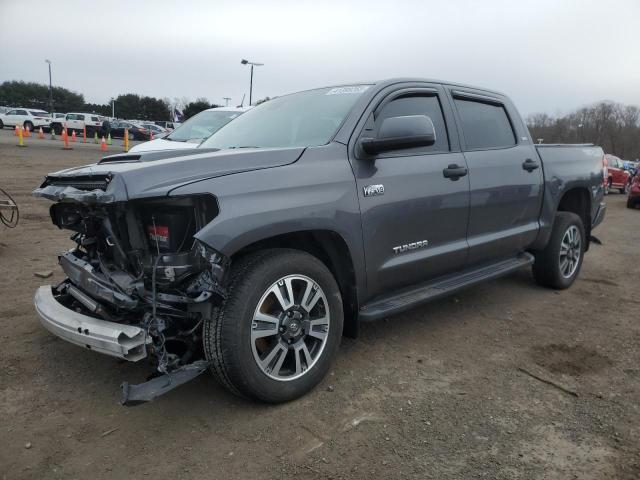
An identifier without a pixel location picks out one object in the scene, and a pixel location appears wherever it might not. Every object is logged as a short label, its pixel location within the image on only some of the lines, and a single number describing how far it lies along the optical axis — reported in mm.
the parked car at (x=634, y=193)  14523
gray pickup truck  2621
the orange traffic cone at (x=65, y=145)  20912
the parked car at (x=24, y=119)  35375
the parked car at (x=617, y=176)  21047
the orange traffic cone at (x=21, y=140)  20034
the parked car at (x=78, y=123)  36844
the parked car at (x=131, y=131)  36688
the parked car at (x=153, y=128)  38875
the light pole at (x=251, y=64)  36656
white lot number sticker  3635
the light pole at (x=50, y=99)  63300
